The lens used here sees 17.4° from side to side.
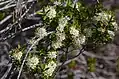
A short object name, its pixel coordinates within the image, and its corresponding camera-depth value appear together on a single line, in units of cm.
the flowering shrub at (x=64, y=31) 278
